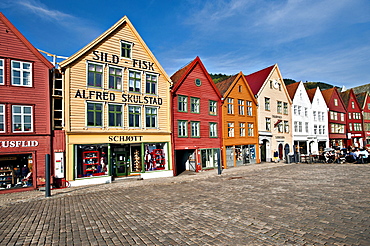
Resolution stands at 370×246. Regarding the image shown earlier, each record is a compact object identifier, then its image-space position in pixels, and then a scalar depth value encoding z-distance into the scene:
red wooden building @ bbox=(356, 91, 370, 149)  49.16
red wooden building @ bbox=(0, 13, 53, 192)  15.16
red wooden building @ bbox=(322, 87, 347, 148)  43.25
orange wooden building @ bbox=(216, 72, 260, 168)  27.36
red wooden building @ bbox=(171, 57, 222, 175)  23.38
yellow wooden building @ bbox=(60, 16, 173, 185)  17.42
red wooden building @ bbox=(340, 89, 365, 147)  46.72
